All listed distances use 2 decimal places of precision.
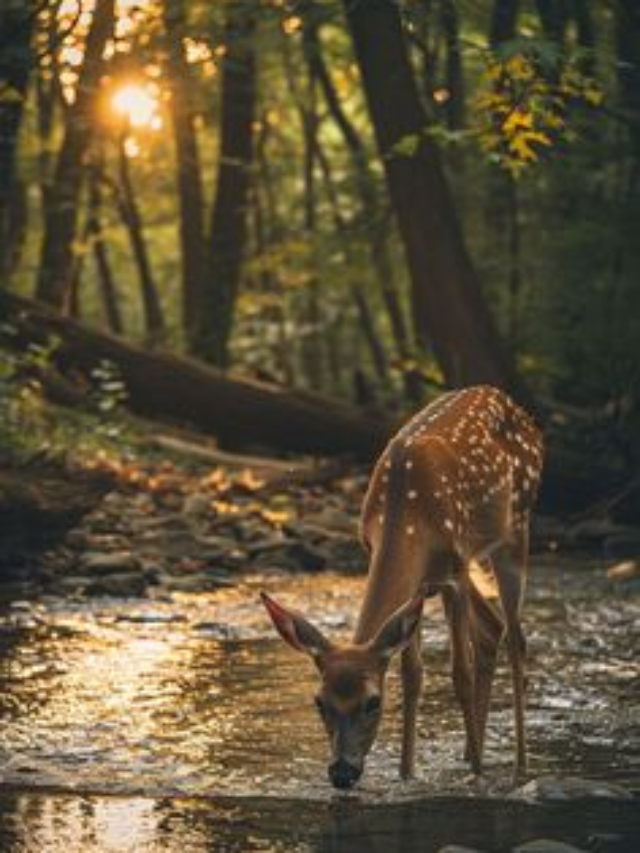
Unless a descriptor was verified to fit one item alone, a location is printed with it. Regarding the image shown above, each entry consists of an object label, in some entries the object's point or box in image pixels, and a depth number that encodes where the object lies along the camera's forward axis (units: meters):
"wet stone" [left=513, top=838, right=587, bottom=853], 7.22
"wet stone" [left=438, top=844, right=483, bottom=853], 7.21
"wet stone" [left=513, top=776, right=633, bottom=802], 8.29
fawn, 8.34
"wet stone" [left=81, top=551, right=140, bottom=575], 15.78
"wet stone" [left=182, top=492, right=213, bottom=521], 18.81
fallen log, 20.09
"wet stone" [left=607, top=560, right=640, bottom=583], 16.00
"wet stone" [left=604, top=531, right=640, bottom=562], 17.56
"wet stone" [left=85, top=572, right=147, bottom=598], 15.16
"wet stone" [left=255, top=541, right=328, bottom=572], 17.16
